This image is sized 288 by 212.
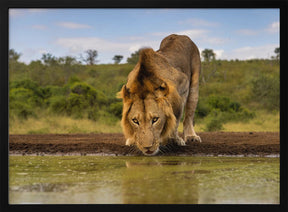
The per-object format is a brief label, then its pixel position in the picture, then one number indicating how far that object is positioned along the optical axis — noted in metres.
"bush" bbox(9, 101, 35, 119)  14.26
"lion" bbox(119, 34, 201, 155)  5.79
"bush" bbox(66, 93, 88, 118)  15.54
